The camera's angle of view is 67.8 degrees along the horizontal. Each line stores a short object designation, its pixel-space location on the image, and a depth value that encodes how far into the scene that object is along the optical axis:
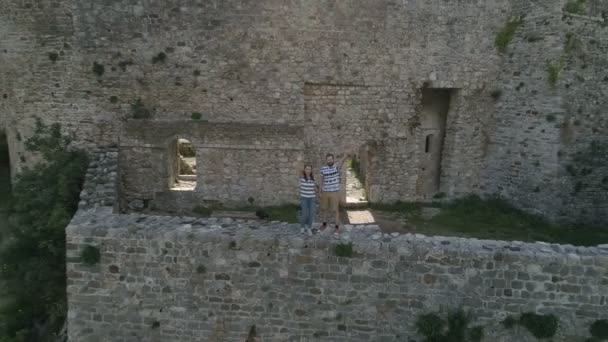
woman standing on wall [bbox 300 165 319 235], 7.54
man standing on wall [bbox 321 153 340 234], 7.89
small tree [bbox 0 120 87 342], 8.67
